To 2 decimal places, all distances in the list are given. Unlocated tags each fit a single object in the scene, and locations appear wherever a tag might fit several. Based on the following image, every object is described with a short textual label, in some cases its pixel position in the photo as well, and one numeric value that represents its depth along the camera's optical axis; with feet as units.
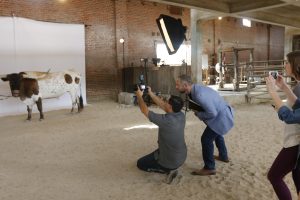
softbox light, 13.07
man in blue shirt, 10.96
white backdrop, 29.73
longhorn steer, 26.21
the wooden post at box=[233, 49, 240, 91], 38.97
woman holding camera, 6.40
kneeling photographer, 10.62
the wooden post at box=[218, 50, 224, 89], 42.70
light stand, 39.92
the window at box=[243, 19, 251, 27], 60.72
